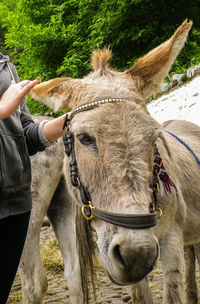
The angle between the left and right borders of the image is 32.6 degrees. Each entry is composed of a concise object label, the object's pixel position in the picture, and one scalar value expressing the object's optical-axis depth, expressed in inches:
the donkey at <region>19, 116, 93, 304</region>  105.8
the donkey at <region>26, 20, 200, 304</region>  61.1
